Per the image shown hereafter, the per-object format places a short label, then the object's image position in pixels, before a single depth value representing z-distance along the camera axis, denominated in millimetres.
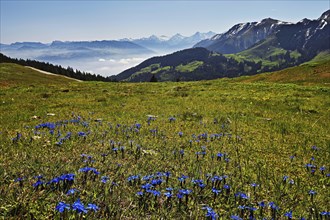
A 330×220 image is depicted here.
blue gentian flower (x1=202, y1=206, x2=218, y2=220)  3676
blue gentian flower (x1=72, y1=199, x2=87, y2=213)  3063
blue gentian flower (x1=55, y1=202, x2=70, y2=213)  3035
